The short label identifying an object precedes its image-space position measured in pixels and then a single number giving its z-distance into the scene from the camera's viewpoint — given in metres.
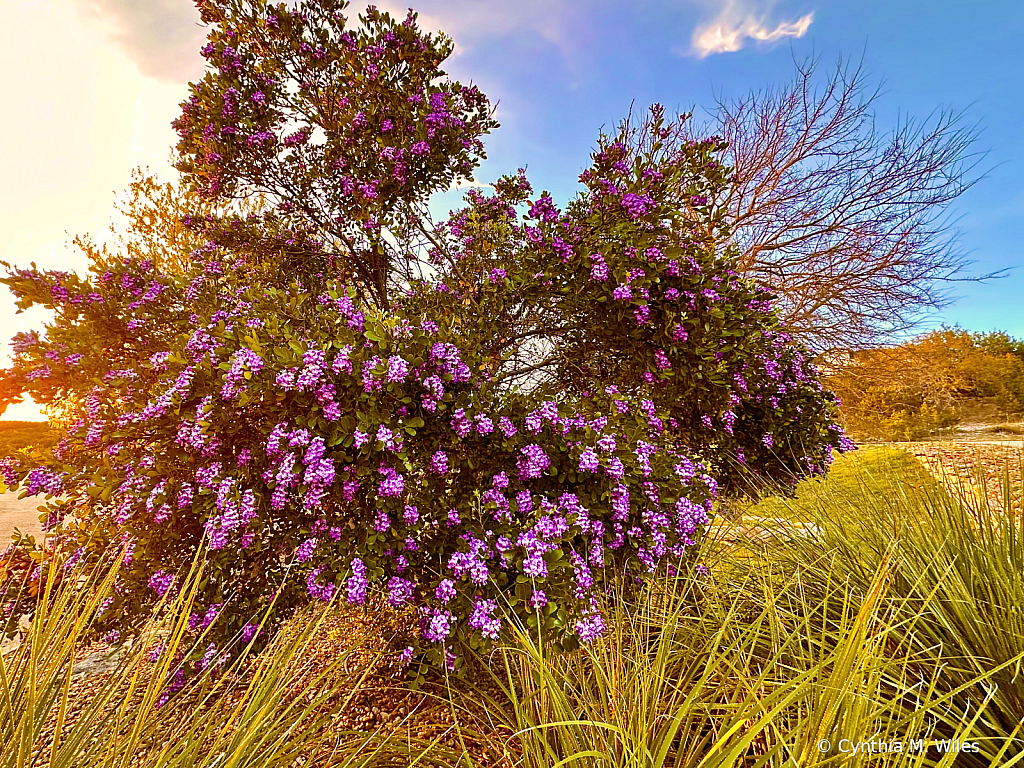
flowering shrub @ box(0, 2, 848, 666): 2.19
